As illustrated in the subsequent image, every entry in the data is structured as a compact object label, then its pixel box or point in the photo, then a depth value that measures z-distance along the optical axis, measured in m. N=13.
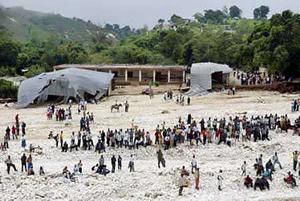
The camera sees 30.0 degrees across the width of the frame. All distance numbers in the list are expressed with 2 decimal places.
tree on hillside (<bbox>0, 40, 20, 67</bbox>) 77.69
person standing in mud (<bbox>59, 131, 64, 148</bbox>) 31.08
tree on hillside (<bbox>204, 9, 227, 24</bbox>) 183.70
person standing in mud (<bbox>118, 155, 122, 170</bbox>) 26.78
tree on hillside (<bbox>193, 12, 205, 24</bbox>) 177.46
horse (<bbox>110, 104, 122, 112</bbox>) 43.56
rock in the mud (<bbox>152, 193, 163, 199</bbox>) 23.80
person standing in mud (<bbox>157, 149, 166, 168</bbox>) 27.47
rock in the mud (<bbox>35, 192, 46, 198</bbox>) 24.15
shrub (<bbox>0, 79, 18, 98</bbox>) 54.78
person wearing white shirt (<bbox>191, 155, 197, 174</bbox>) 26.26
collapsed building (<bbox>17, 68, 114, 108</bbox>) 48.81
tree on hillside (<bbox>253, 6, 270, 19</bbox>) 194.25
